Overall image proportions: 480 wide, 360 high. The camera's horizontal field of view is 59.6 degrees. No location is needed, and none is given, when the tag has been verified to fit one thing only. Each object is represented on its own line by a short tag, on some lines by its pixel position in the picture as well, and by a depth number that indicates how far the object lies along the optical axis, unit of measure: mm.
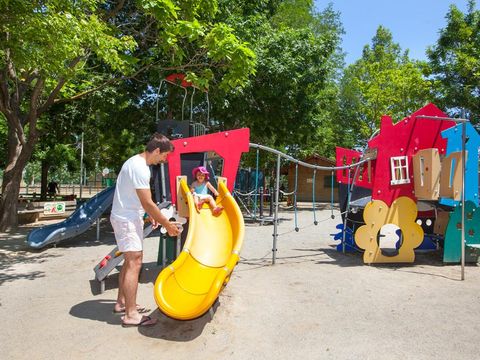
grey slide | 8875
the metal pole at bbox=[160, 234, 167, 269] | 6768
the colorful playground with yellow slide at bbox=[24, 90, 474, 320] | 6391
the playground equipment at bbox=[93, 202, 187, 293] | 5609
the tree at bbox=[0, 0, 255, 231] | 5785
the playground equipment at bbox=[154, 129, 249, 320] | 4078
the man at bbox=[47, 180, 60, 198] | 27925
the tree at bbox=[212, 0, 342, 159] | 13930
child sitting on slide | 5949
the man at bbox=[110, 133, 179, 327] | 4062
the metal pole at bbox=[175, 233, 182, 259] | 5926
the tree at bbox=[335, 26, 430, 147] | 27722
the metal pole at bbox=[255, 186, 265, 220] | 14163
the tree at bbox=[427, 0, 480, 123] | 21031
